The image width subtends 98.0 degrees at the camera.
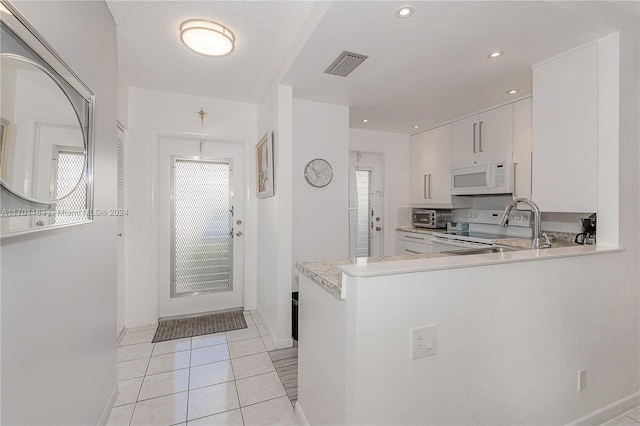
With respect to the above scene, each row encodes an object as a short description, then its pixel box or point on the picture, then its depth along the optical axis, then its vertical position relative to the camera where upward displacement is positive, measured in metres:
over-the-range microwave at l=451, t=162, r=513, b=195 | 2.97 +0.39
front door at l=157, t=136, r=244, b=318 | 3.11 -0.16
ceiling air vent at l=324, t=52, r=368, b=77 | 1.98 +1.12
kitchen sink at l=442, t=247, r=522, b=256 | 1.92 -0.26
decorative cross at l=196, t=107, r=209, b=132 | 3.13 +1.09
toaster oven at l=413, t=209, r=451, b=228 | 4.02 -0.07
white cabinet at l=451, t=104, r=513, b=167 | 3.00 +0.89
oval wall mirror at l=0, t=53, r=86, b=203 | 0.79 +0.26
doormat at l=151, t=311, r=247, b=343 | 2.75 -1.21
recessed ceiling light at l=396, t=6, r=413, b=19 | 1.51 +1.12
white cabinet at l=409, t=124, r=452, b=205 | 3.73 +0.67
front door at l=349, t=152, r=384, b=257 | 3.98 +0.13
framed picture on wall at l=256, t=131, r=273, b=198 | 2.61 +0.47
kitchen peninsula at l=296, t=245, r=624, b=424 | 1.05 -0.54
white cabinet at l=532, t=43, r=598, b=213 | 1.79 +0.56
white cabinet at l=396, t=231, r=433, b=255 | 3.72 -0.42
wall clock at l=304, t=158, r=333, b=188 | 2.89 +0.42
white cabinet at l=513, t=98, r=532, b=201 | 2.79 +0.67
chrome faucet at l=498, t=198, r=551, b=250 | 1.70 -0.05
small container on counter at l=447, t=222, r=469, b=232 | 3.62 -0.18
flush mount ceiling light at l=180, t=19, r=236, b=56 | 1.81 +1.17
